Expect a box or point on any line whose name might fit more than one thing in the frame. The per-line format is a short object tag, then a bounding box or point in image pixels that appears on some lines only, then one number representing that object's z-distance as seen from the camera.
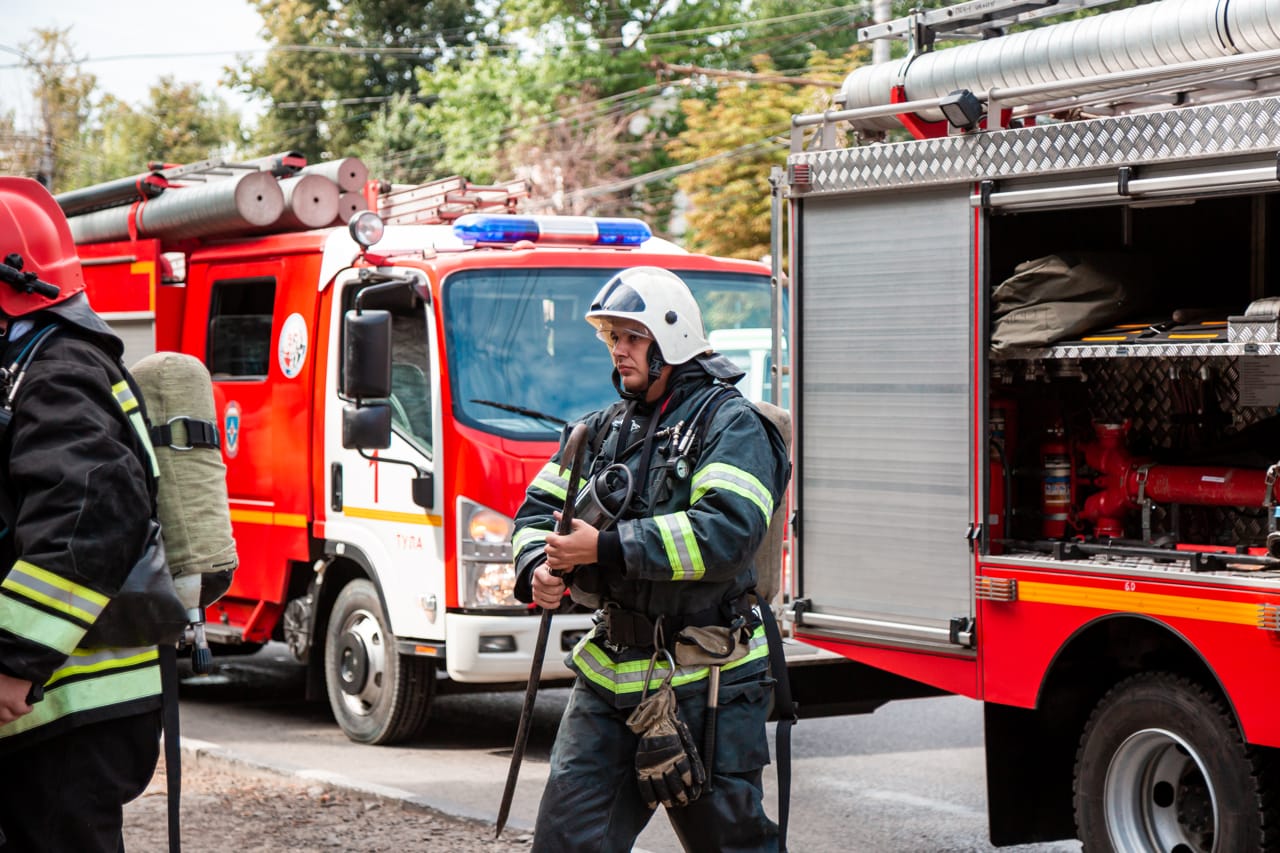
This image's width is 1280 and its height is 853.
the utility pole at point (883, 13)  18.61
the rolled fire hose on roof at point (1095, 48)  5.29
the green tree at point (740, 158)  24.78
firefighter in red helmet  3.30
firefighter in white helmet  4.11
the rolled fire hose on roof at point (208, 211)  9.59
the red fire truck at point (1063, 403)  5.29
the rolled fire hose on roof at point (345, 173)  9.86
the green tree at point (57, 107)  43.41
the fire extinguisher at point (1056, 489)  6.35
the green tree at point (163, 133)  50.22
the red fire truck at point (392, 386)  8.12
